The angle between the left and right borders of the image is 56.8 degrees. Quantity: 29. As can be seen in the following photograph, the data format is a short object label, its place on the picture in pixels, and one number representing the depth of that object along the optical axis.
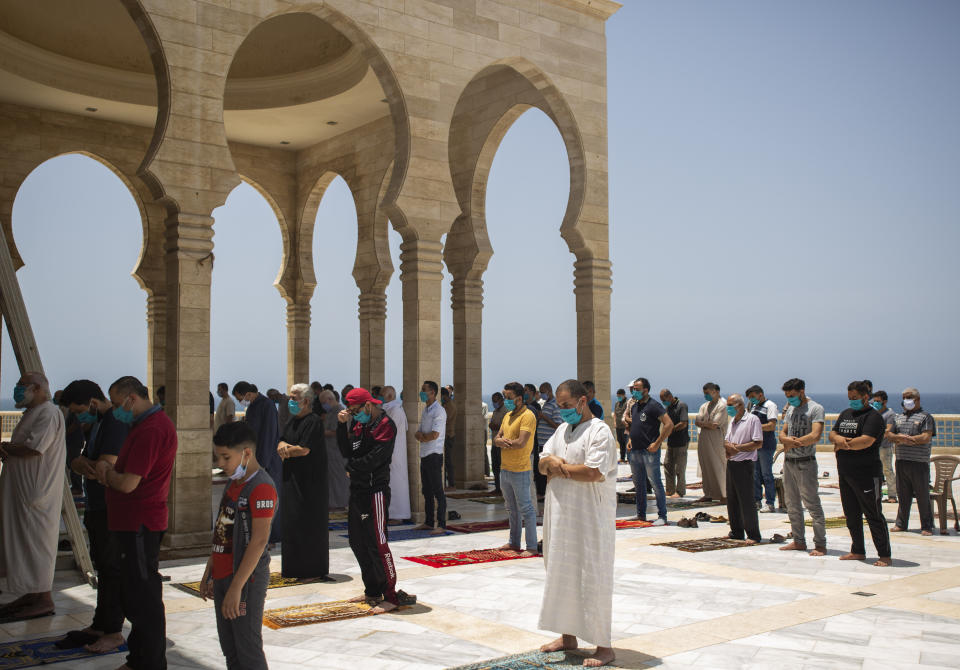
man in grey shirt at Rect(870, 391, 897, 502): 12.88
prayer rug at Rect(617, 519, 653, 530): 10.89
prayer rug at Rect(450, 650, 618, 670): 5.29
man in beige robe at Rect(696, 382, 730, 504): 12.79
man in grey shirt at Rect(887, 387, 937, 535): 9.99
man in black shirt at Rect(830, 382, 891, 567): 8.40
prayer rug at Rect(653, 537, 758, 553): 9.30
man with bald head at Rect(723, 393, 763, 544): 9.47
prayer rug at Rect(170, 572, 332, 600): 7.42
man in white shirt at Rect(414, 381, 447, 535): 10.43
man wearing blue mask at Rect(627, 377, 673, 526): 11.05
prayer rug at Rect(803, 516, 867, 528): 11.03
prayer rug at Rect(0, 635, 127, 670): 5.39
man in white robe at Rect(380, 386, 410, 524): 10.89
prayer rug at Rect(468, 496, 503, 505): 13.04
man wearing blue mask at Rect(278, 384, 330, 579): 7.62
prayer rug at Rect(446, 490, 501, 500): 13.83
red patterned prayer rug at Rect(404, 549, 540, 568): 8.62
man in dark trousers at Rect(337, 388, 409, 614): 6.70
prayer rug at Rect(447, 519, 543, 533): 10.56
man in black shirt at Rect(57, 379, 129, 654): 5.59
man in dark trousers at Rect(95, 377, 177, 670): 4.83
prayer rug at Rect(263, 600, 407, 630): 6.33
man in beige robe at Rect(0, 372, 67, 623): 6.28
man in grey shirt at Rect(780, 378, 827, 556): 8.91
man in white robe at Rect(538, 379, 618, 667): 5.35
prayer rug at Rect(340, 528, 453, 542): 10.09
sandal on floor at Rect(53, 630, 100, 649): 5.70
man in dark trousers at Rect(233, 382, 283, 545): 9.05
